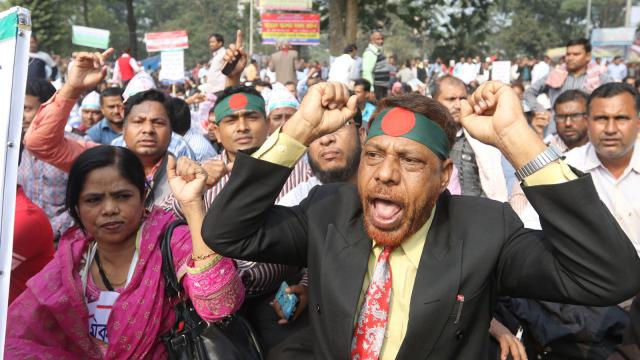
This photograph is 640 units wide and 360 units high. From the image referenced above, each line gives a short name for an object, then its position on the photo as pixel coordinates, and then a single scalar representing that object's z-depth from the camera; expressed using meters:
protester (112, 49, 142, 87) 10.88
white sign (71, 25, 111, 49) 13.92
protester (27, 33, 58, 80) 8.38
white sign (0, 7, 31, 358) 1.92
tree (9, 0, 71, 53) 39.00
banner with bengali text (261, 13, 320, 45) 19.06
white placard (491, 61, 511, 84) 12.15
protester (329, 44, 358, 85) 11.59
